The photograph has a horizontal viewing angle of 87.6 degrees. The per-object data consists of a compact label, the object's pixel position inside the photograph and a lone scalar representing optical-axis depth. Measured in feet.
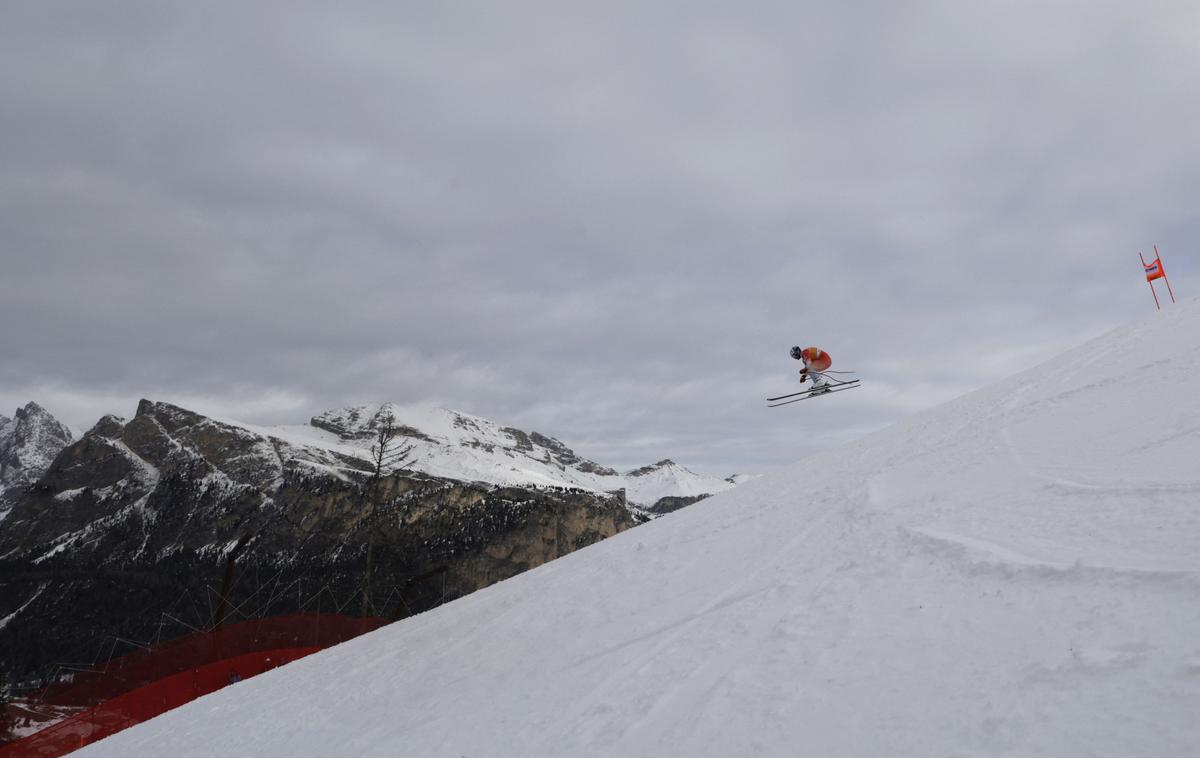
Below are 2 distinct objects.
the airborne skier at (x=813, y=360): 62.80
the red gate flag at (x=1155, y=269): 63.62
